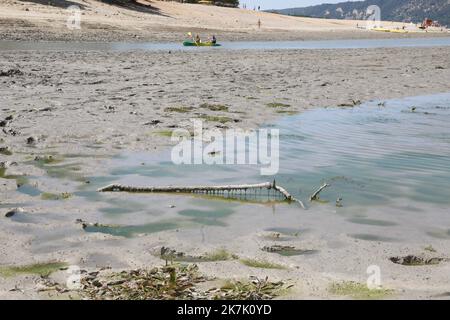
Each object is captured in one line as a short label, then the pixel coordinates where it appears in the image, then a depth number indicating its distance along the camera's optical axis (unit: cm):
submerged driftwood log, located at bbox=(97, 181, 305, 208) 655
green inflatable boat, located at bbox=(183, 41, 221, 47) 3888
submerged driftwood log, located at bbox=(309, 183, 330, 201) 638
